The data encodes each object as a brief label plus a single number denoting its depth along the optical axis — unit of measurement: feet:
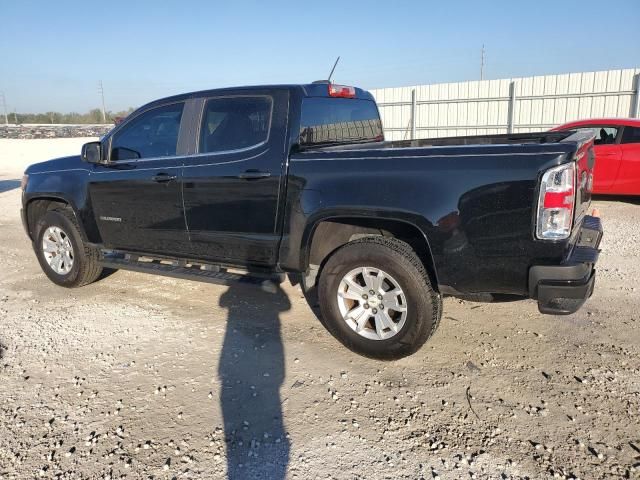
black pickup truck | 9.39
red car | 26.71
